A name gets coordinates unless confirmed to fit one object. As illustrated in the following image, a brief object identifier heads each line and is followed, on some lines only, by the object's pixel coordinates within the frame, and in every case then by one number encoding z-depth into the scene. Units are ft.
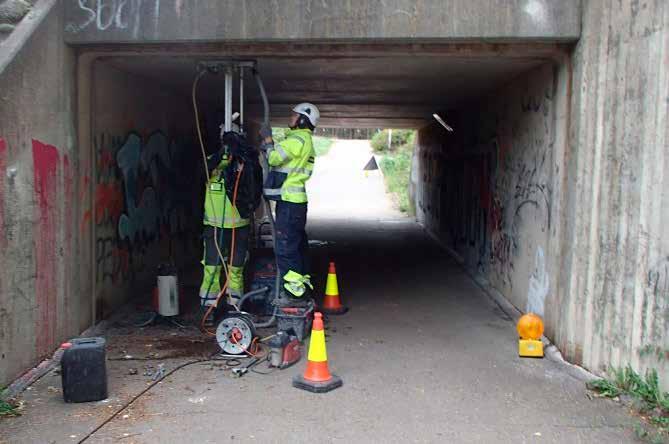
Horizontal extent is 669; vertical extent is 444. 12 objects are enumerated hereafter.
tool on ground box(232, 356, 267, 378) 18.92
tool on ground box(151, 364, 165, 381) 18.53
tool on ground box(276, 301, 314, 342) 22.00
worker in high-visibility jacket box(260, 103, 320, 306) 22.47
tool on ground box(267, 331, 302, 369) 19.30
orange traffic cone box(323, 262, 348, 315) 26.81
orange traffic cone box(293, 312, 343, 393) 17.67
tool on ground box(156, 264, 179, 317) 23.82
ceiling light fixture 45.46
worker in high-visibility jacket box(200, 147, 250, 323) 23.54
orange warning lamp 20.99
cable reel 20.44
